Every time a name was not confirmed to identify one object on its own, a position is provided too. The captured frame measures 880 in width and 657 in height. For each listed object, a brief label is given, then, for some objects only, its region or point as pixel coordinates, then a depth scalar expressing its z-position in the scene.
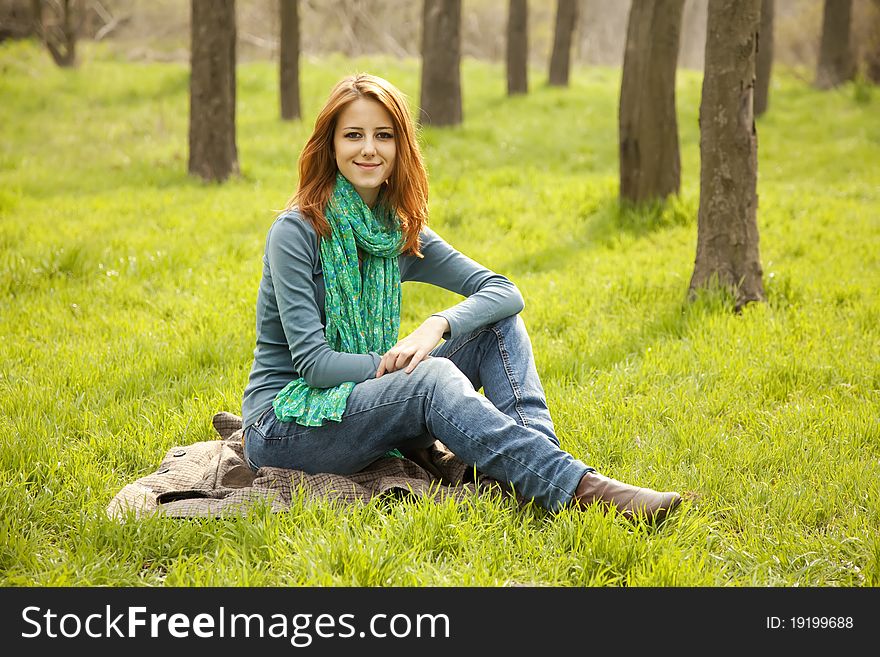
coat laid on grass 5.97
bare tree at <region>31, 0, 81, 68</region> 37.59
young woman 5.91
